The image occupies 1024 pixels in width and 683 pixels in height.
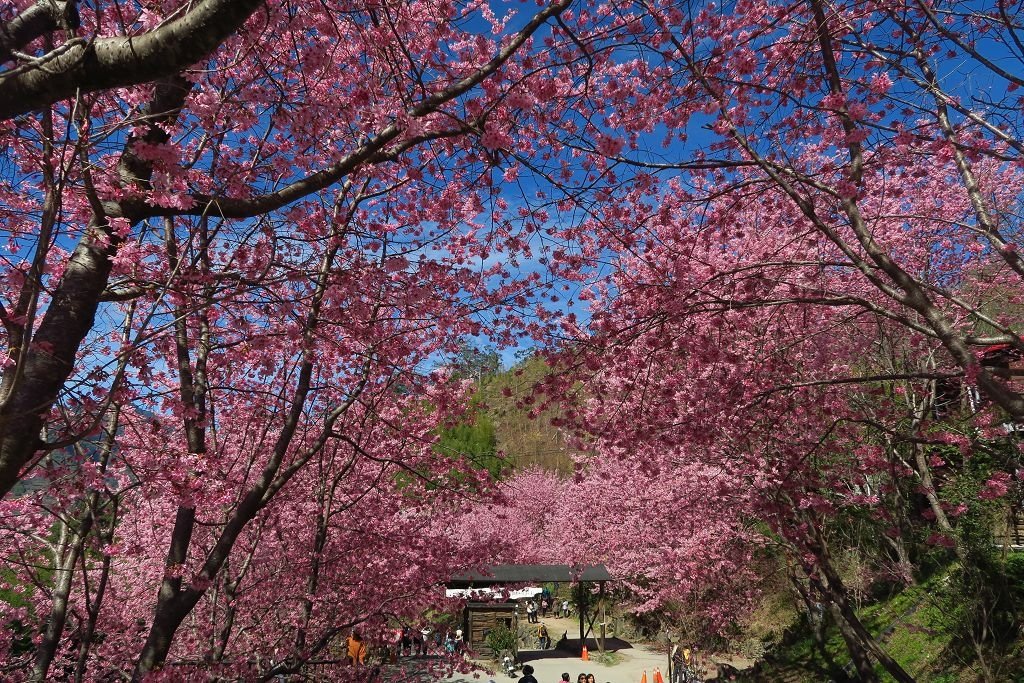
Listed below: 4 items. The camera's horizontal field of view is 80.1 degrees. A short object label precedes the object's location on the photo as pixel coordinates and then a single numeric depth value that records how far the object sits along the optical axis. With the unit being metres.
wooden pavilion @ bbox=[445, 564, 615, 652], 20.18
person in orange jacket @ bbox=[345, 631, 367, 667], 8.61
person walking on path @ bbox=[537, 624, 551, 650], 22.44
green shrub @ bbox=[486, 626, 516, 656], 19.84
